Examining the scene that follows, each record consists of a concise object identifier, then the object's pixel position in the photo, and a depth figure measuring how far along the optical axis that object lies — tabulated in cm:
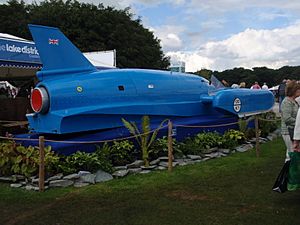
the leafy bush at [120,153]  582
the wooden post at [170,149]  578
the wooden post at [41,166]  475
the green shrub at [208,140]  695
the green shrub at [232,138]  733
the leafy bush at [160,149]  628
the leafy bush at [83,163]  530
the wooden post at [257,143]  681
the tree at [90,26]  2651
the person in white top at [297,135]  372
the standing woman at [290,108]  469
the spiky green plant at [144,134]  593
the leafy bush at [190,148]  668
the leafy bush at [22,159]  515
